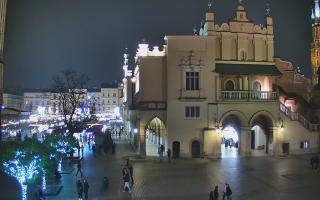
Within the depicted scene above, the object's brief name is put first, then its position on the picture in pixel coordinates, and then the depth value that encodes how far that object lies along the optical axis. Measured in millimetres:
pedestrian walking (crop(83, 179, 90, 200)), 29375
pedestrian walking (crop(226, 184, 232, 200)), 27656
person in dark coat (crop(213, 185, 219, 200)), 27500
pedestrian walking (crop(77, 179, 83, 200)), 29219
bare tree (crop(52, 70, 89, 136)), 66188
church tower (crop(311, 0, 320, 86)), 132125
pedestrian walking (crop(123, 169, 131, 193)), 32356
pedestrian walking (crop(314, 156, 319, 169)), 42875
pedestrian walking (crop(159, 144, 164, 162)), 49594
